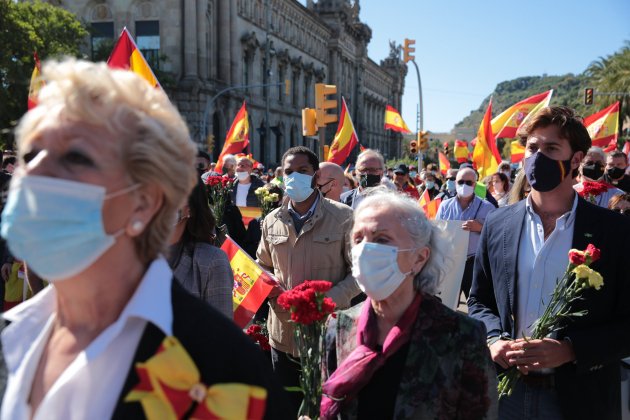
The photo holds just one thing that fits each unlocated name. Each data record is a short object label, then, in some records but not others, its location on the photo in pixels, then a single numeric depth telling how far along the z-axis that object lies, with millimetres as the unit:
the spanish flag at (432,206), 8542
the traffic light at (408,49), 25234
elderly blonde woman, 1587
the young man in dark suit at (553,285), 3035
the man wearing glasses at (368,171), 7785
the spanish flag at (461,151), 24500
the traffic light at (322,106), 17266
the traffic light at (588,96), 31800
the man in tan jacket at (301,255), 4395
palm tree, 42812
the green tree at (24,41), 26672
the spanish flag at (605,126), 14766
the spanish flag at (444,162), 18445
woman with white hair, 2529
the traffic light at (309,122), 17719
